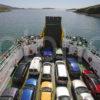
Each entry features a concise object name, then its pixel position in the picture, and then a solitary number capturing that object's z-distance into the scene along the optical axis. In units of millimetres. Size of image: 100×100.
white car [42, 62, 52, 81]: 11932
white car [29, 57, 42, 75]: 12716
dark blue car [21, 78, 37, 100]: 9524
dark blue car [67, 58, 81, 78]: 12657
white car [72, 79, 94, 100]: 9651
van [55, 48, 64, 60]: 15699
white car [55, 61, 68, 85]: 11607
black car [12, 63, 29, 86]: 11860
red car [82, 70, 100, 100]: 10387
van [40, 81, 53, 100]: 9594
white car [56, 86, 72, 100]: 9541
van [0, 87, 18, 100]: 9459
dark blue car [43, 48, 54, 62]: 15404
